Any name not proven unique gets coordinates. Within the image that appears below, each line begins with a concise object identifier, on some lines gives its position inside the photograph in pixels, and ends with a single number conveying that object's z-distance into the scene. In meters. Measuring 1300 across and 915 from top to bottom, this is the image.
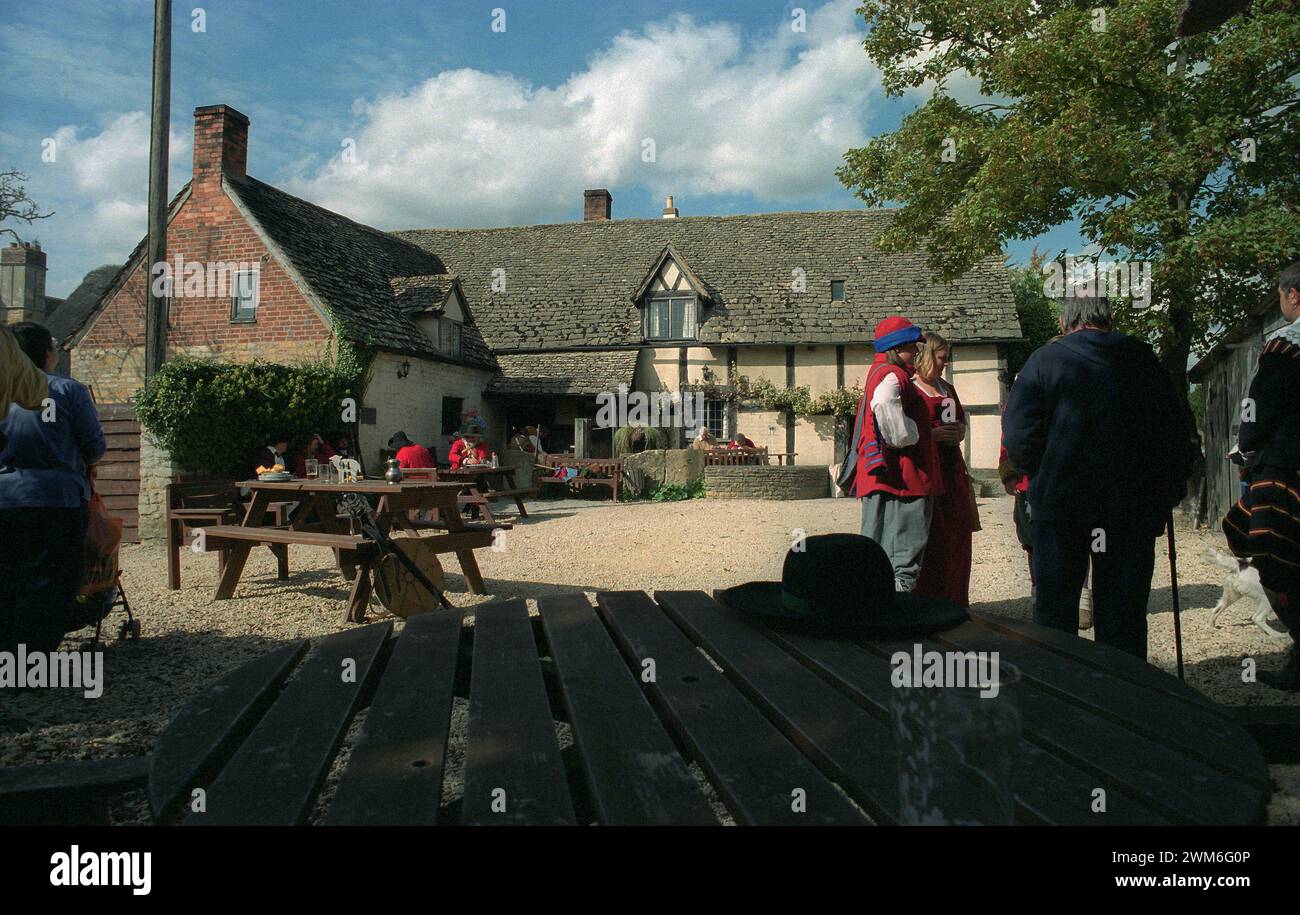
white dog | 5.19
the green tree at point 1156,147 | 9.81
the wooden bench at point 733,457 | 17.06
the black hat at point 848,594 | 2.09
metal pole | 10.26
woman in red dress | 4.42
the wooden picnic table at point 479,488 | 10.56
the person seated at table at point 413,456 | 10.49
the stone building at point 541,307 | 16.47
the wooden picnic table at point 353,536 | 6.09
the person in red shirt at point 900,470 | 4.23
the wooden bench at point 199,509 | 7.52
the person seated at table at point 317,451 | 13.14
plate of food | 7.62
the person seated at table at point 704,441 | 17.95
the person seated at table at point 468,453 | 13.78
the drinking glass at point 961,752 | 0.96
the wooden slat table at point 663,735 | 1.22
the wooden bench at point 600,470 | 16.23
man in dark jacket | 3.24
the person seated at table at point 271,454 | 12.05
